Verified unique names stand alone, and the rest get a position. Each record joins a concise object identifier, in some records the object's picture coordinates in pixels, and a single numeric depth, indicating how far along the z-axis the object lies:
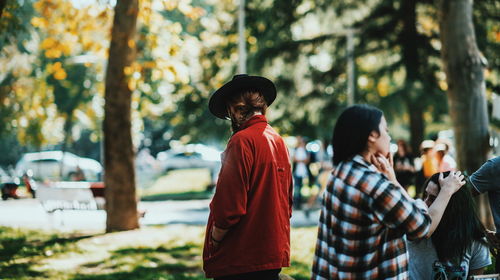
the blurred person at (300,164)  16.67
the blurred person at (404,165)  13.35
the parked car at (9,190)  25.41
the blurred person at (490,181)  4.52
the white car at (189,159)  36.05
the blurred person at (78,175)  26.16
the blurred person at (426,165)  11.82
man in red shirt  3.57
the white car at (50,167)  39.44
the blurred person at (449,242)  3.98
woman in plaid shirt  3.05
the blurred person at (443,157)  11.02
